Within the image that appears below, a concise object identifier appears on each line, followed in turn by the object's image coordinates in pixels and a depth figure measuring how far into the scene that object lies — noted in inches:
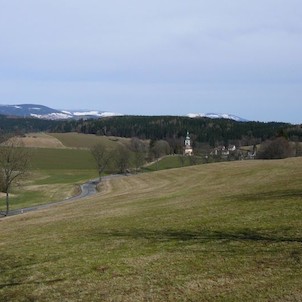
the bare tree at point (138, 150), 5372.5
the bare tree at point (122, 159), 5098.4
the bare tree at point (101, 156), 4677.7
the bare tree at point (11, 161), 2561.5
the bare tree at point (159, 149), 6648.6
